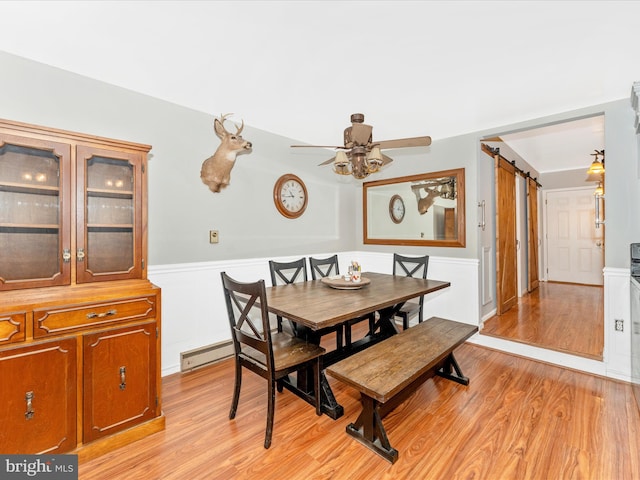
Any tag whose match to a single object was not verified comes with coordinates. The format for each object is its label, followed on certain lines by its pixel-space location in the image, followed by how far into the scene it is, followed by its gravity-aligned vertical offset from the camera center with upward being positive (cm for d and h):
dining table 204 -46
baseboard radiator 284 -110
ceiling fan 232 +73
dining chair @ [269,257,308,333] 315 -35
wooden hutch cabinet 162 -32
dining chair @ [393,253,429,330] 321 -39
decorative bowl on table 274 -39
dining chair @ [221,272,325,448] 189 -78
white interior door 644 +3
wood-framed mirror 377 +41
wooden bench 177 -81
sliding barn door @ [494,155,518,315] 431 +4
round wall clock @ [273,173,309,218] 364 +57
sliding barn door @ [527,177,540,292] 603 +11
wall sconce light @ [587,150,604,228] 432 +103
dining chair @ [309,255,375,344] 306 -39
